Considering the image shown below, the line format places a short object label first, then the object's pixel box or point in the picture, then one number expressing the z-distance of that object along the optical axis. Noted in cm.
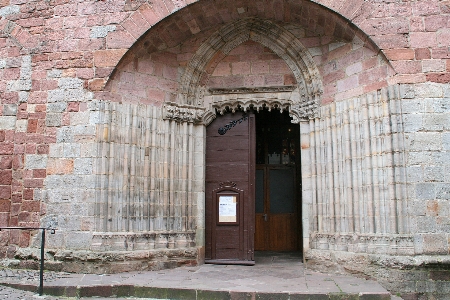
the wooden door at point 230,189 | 724
